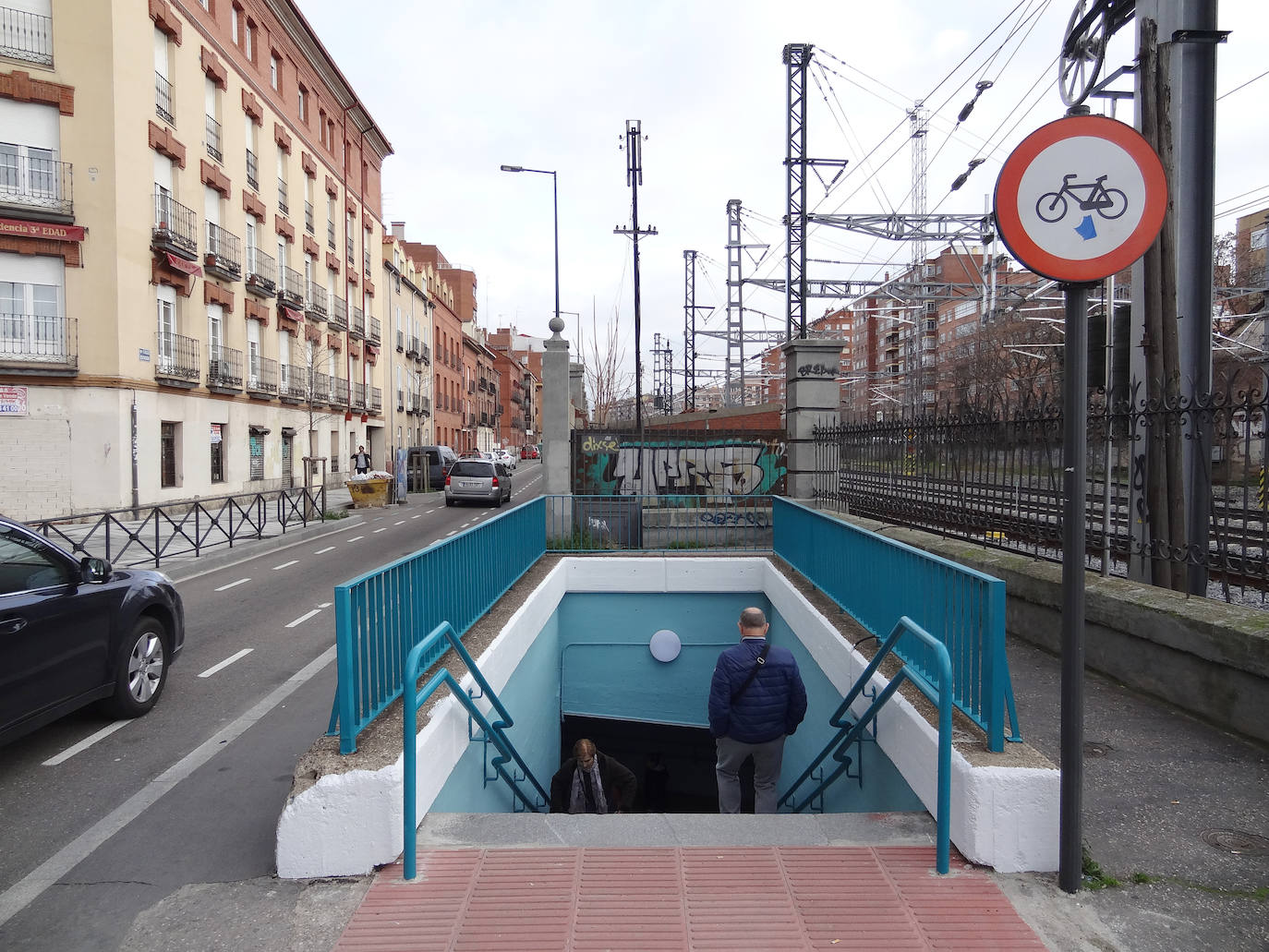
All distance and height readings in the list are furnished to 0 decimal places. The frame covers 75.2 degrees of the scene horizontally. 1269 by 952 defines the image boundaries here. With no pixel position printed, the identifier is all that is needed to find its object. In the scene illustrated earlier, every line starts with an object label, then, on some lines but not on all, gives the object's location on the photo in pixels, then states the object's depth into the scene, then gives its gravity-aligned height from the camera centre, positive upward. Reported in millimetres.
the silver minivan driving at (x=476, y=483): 26359 -853
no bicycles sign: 3318 +1032
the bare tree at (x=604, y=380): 33250 +3256
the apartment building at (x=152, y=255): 19953 +5725
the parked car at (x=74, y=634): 4836 -1166
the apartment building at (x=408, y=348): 46625 +6585
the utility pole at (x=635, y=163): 18617 +6774
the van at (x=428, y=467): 35656 -456
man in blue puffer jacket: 5805 -1712
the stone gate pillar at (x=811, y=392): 13148 +995
